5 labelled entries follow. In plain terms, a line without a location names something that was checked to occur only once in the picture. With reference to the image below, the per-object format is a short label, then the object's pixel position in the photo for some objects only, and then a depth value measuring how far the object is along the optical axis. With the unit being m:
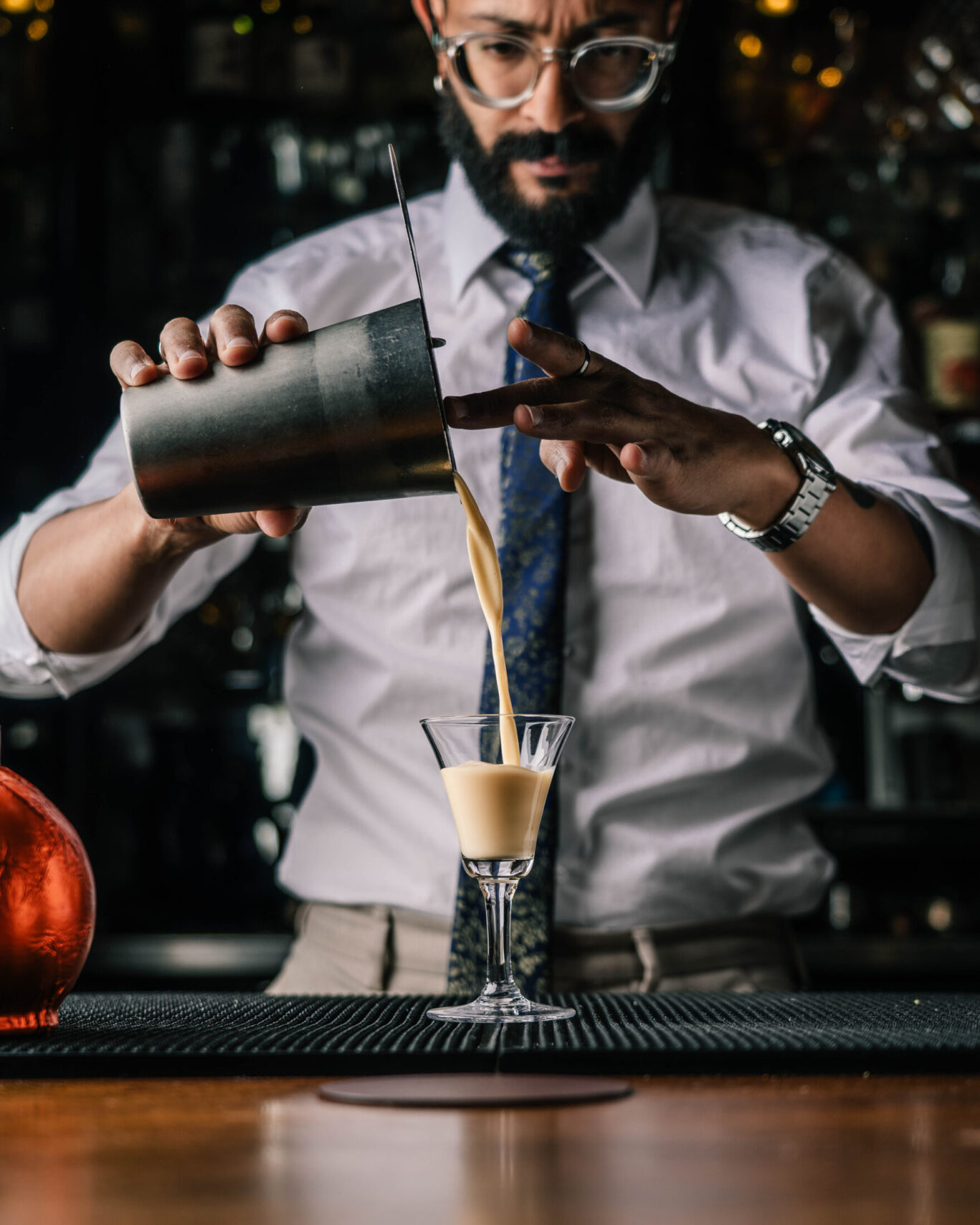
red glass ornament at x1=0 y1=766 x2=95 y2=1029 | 0.93
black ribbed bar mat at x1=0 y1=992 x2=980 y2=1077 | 0.84
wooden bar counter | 0.57
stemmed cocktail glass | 1.09
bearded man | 1.50
